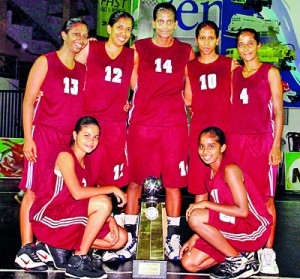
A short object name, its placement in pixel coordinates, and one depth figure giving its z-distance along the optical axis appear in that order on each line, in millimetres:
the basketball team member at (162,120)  4223
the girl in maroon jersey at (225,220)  3615
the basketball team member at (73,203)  3580
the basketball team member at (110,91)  4137
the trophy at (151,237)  3518
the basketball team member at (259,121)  4082
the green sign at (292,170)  8695
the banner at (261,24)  9461
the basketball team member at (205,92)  4223
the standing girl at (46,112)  3842
